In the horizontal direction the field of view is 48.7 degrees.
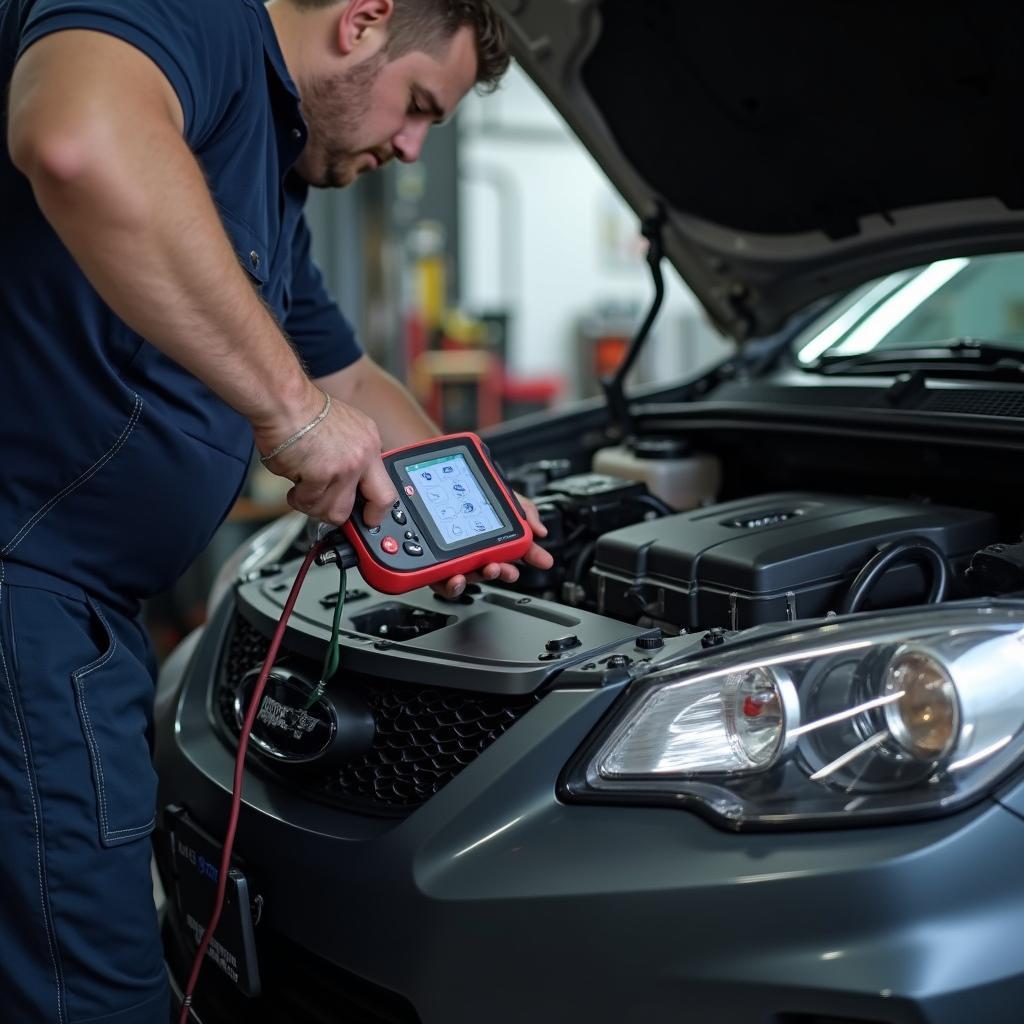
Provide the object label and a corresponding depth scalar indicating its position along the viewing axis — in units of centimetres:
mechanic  93
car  88
